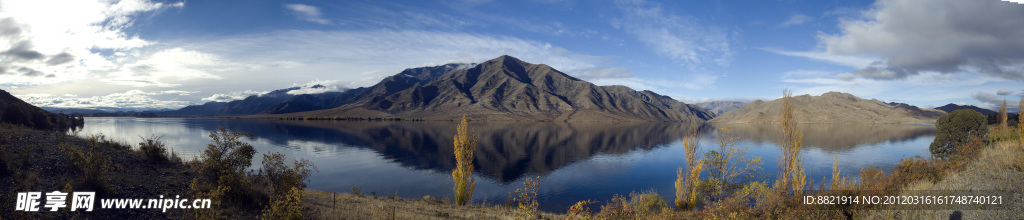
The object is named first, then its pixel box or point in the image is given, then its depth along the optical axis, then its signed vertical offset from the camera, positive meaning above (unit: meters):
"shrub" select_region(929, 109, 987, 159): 32.62 -1.38
